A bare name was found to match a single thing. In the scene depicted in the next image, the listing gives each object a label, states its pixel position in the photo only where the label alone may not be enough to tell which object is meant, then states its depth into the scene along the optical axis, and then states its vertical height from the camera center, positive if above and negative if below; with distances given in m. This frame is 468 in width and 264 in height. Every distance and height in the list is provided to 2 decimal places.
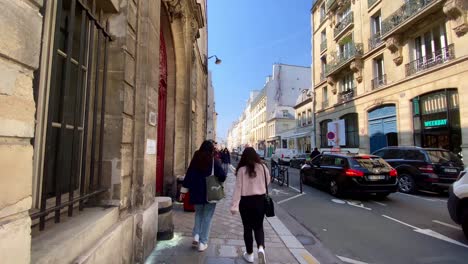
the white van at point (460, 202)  4.85 -0.79
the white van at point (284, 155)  29.23 +0.05
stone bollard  4.67 -1.08
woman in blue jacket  4.34 -0.49
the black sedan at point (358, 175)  8.89 -0.63
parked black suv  9.77 -0.41
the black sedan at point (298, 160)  24.38 -0.40
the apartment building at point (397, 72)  14.28 +5.39
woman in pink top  3.94 -0.65
